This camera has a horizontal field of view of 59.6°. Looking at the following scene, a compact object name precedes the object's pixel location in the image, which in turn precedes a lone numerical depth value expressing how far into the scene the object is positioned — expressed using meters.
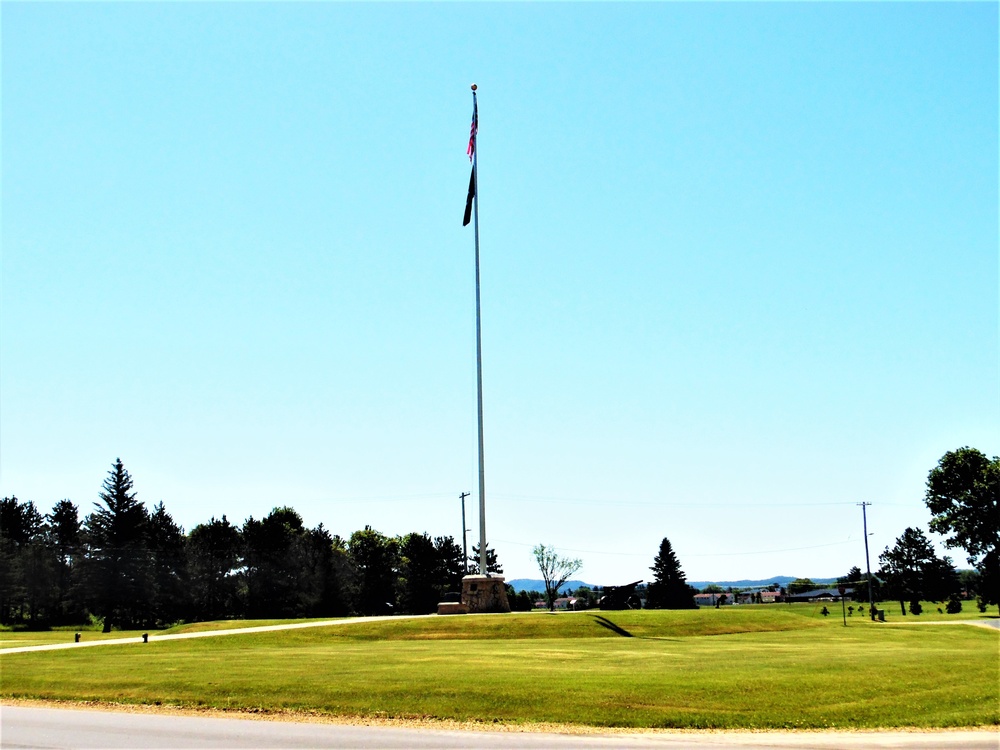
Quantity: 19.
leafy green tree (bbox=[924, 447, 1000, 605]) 70.12
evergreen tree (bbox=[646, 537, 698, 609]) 93.75
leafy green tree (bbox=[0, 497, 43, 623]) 76.00
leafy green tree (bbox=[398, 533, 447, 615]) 91.06
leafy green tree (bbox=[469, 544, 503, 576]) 102.75
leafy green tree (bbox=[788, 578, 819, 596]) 125.81
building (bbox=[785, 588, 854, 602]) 136.62
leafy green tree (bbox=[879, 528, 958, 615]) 104.50
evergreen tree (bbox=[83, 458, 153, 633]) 71.06
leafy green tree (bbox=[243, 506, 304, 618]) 81.06
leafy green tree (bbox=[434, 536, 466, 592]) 96.00
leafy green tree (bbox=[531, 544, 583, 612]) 115.25
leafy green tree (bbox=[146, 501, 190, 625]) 75.38
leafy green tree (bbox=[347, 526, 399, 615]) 89.50
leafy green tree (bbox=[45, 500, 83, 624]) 74.25
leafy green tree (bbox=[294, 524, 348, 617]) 80.75
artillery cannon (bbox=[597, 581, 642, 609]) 51.38
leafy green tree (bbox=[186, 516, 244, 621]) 80.12
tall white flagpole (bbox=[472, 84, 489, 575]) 40.78
